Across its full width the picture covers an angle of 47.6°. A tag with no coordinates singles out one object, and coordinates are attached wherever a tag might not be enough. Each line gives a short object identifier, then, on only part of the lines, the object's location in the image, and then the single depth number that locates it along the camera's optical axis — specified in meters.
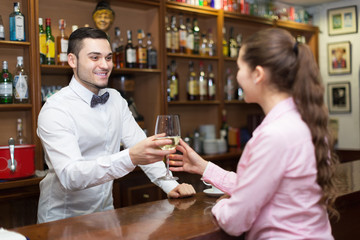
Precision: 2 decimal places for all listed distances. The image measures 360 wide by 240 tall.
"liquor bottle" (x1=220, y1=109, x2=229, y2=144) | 4.33
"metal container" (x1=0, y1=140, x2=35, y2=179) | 2.70
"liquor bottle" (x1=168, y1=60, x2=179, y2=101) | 4.01
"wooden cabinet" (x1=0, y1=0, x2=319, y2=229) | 3.00
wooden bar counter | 1.28
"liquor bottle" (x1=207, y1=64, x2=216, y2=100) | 4.33
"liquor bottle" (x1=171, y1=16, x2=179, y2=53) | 3.99
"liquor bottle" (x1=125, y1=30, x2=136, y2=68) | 3.62
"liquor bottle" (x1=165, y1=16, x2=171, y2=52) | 3.94
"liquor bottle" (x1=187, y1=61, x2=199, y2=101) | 4.22
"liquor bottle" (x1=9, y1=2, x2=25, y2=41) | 2.97
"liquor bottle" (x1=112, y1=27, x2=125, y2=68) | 3.58
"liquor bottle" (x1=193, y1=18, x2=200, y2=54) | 4.23
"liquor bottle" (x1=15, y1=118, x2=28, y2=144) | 3.13
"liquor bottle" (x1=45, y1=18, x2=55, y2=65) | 3.14
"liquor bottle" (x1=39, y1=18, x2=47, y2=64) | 3.10
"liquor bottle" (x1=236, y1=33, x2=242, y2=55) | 4.68
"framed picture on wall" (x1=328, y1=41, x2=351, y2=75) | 5.31
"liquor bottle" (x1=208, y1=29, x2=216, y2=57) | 4.36
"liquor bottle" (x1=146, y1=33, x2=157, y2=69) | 3.75
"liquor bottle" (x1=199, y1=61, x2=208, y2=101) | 4.26
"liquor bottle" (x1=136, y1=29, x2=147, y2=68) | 3.68
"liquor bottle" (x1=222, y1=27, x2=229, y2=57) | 4.49
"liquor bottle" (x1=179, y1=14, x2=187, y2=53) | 4.08
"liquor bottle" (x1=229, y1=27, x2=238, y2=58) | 4.56
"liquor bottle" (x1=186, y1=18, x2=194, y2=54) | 4.16
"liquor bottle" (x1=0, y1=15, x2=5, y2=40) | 2.97
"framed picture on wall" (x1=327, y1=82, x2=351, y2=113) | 5.30
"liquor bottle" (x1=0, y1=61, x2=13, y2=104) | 2.93
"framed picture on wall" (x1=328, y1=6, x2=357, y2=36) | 5.25
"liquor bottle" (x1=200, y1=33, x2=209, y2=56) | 4.31
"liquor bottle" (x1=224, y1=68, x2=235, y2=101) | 4.58
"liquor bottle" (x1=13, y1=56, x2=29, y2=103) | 2.98
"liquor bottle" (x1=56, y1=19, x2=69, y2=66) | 3.18
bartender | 1.86
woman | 1.18
